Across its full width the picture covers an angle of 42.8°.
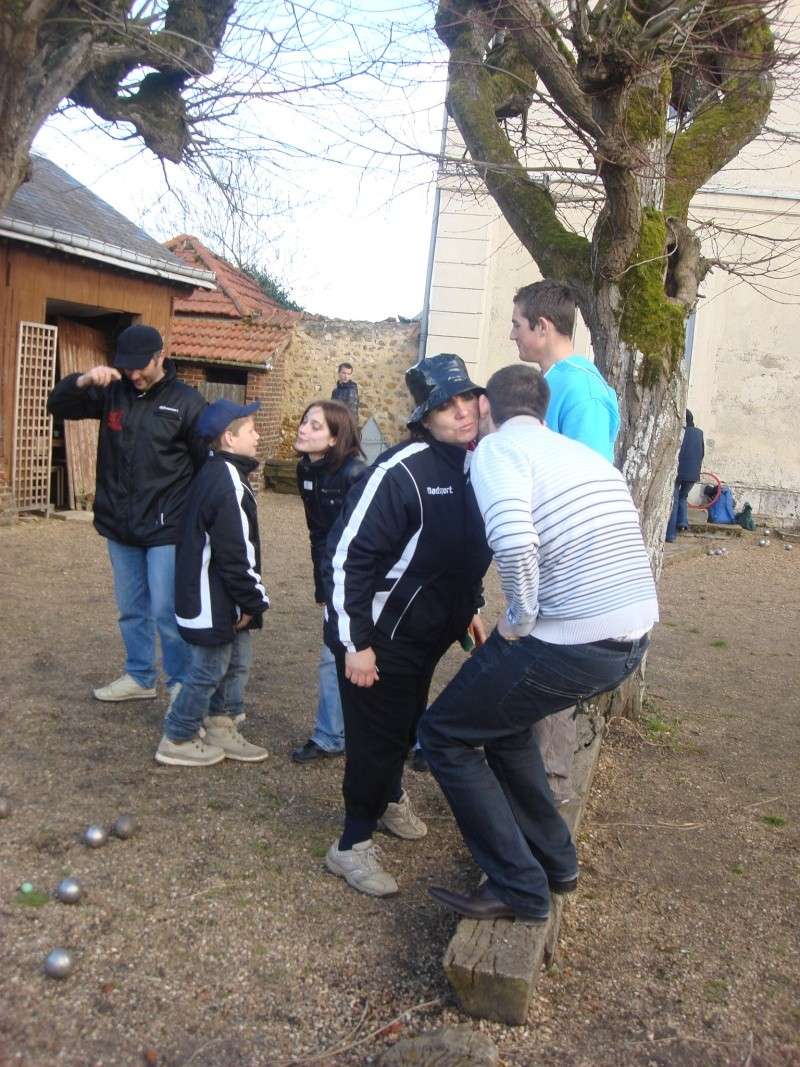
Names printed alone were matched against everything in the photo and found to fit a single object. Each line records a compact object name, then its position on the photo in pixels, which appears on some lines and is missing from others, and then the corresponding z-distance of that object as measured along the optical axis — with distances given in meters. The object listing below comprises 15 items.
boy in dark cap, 4.40
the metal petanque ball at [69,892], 3.33
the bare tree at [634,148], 4.58
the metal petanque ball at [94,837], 3.74
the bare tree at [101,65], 7.86
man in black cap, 4.97
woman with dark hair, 4.39
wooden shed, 11.37
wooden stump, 2.81
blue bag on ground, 16.06
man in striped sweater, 2.83
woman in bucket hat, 3.27
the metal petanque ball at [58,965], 2.92
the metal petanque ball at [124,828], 3.82
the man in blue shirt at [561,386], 3.68
